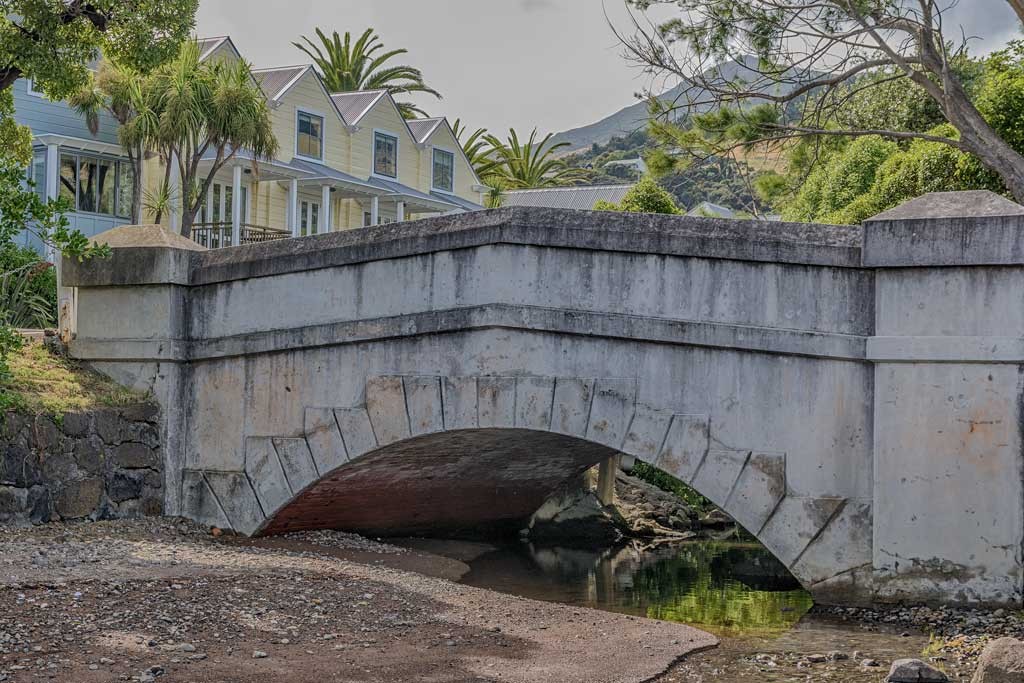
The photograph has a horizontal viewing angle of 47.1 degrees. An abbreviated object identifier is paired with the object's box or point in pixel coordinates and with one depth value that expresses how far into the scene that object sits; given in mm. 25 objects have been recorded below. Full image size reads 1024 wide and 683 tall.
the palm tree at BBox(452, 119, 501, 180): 42812
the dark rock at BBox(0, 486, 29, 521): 9453
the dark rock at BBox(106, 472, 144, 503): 10297
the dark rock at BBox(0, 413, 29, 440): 9531
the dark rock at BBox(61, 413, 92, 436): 10023
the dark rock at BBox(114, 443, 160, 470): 10367
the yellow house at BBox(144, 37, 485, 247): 24594
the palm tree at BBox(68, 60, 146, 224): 21641
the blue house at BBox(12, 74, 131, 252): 22219
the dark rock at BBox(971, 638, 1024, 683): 5629
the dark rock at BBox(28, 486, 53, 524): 9695
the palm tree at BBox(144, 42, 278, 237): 21469
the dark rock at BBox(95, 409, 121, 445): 10242
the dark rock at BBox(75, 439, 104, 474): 10094
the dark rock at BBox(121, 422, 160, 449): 10430
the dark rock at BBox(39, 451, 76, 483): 9828
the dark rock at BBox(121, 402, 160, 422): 10460
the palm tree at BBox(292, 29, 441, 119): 37094
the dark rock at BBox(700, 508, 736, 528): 16094
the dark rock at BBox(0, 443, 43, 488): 9508
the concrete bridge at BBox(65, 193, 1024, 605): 8016
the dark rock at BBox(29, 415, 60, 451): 9750
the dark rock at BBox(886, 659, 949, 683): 6180
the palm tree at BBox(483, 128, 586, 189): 45875
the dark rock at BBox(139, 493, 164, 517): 10500
